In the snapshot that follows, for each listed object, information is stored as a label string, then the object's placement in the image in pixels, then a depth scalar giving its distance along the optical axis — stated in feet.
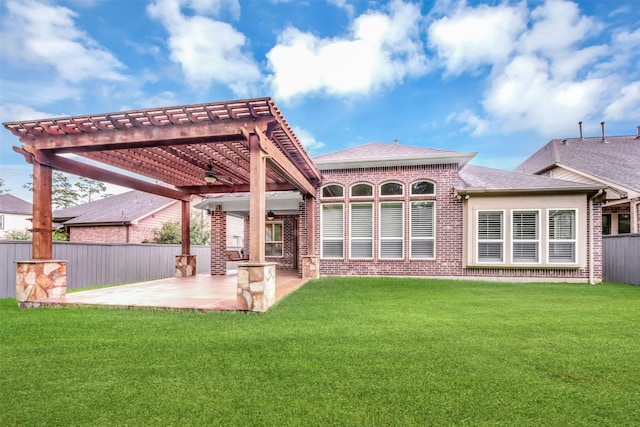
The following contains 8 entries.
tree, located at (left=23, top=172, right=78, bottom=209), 86.79
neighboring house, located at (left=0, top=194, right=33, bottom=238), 77.57
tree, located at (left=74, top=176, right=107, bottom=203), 92.35
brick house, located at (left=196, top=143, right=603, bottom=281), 30.53
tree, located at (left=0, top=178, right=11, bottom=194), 90.52
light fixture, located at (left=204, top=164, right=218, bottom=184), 25.70
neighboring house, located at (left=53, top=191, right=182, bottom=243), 52.03
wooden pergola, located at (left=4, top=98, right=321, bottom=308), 16.89
